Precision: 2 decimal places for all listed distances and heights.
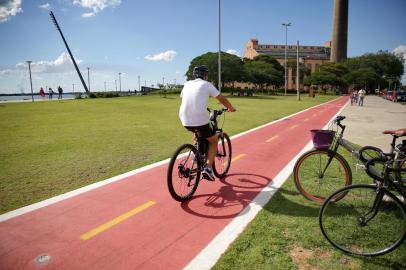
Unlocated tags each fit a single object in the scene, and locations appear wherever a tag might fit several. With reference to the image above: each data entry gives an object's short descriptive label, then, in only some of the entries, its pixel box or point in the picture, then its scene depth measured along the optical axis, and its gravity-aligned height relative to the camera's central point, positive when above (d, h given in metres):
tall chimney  121.94 +25.79
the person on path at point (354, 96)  34.76 -0.30
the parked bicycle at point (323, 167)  4.47 -1.17
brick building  144.00 +22.54
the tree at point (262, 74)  68.81 +5.39
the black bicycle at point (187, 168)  4.64 -1.20
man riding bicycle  4.74 -0.11
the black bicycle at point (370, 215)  3.18 -1.46
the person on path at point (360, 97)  32.31 -0.39
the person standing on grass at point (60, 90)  42.14 +1.27
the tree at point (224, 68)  53.28 +5.33
